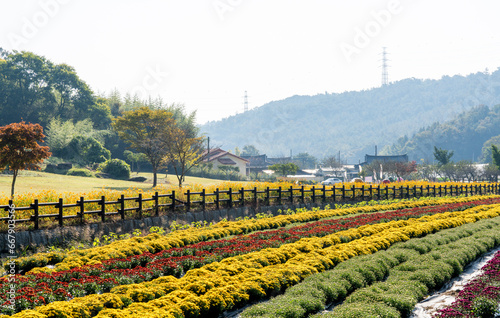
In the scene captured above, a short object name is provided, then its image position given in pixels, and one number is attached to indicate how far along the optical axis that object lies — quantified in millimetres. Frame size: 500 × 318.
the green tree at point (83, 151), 57844
